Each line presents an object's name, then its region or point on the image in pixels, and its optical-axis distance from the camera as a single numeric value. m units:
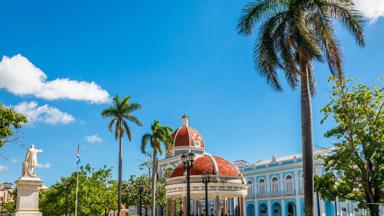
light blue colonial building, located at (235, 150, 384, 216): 53.38
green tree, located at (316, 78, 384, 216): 20.12
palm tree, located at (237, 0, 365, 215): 16.36
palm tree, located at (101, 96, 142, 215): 36.59
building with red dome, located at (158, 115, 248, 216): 35.69
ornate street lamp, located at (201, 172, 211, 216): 25.87
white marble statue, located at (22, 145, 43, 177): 18.66
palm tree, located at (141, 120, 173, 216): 39.22
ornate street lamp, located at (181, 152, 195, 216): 21.21
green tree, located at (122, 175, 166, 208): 50.44
